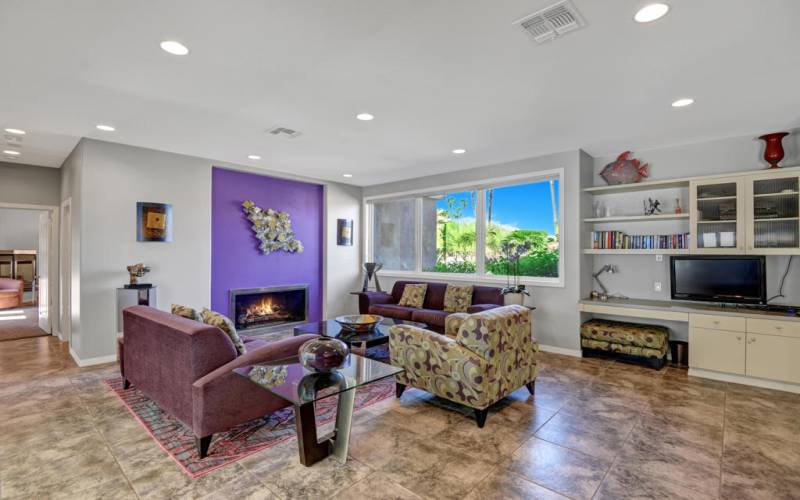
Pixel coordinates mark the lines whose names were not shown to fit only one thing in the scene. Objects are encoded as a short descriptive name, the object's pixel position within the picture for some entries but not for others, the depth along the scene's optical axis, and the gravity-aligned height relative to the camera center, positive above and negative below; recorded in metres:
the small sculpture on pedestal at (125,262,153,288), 4.58 -0.25
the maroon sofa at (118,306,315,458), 2.43 -0.82
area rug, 2.43 -1.30
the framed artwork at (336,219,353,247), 7.18 +0.36
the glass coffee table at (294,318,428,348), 3.89 -0.90
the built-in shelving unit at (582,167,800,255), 3.91 +0.40
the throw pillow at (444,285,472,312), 5.53 -0.68
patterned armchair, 2.85 -0.85
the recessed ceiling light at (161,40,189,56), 2.40 +1.30
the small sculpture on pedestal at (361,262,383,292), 6.98 -0.34
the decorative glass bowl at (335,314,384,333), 4.09 -0.77
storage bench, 4.31 -1.05
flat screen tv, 4.04 -0.32
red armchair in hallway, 8.09 -0.84
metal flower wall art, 6.05 +0.37
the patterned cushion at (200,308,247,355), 2.79 -0.53
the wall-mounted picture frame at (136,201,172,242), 4.79 +0.39
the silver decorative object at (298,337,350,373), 2.37 -0.64
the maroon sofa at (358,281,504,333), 5.20 -0.80
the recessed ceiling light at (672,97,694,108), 3.30 +1.28
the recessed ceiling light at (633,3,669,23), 2.05 +1.29
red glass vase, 3.98 +1.05
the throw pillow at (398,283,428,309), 5.99 -0.69
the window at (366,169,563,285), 5.46 +0.32
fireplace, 5.98 -0.91
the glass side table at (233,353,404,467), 2.22 -0.79
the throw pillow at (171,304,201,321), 2.98 -0.47
